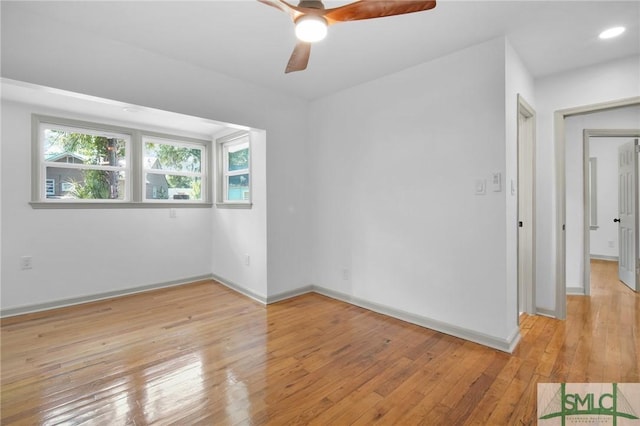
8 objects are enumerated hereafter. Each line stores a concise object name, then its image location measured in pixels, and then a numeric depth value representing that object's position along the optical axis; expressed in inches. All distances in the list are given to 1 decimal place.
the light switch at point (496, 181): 91.5
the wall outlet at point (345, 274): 138.5
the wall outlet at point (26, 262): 126.7
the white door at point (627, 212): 147.2
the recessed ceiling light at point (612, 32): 88.6
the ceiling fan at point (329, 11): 56.2
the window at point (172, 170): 166.4
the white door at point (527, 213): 118.6
